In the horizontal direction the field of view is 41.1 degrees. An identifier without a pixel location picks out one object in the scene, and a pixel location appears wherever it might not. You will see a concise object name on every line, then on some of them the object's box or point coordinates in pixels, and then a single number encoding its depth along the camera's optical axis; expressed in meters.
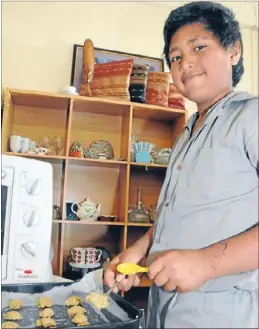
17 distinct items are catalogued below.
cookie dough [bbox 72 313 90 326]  0.57
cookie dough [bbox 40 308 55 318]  0.62
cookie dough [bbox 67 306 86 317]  0.64
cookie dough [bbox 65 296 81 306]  0.68
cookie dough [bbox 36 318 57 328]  0.57
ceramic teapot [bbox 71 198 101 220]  1.27
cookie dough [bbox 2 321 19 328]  0.56
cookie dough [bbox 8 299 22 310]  0.65
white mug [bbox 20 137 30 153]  1.22
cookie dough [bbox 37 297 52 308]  0.67
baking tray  0.53
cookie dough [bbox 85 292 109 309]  0.64
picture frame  1.36
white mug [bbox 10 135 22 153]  1.20
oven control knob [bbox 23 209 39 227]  0.78
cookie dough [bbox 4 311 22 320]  0.60
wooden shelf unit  1.27
